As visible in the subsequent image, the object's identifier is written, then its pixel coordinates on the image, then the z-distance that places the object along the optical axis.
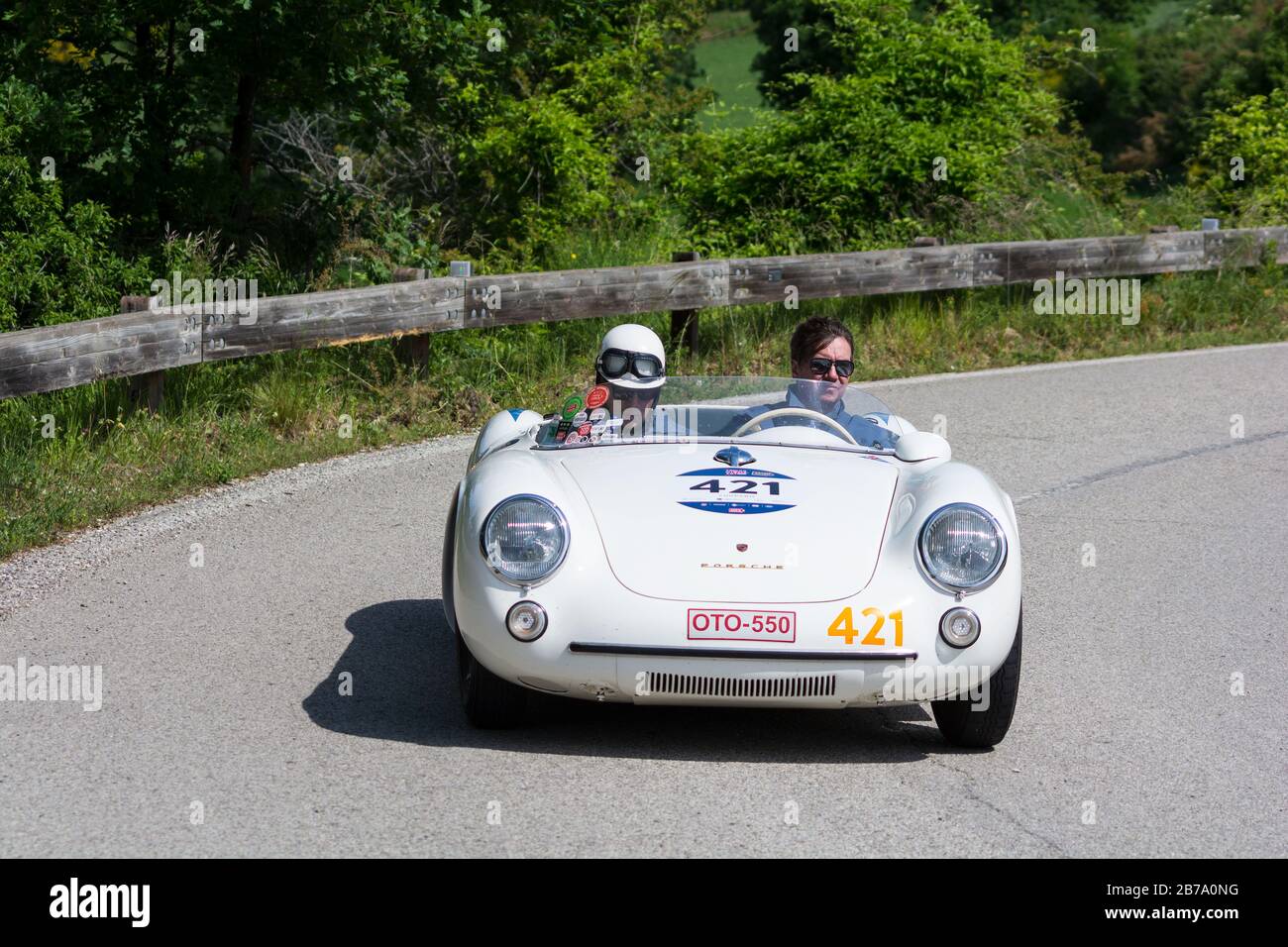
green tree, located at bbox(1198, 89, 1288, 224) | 18.66
